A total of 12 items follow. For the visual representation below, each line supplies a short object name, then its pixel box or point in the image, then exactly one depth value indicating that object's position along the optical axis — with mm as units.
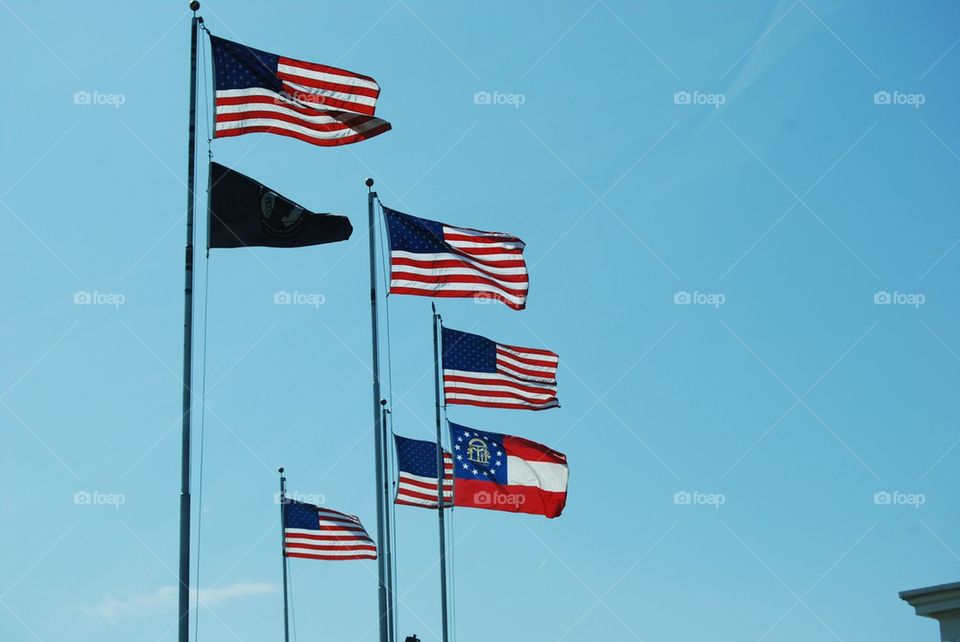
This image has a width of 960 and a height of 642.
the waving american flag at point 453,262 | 24312
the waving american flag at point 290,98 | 19000
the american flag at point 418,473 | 31547
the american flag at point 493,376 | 28125
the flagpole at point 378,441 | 23250
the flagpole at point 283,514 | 34344
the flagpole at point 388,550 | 26312
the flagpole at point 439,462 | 29059
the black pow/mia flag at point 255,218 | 18641
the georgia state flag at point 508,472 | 28125
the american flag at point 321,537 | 33594
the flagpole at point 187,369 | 15766
